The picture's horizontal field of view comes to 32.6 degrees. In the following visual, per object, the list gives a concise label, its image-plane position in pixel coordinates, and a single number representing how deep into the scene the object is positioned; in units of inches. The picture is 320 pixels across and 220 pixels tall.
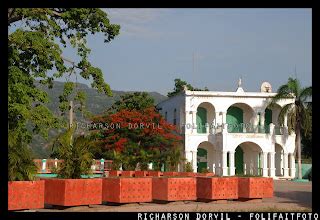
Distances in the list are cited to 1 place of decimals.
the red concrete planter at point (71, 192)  487.5
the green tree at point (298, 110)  1397.6
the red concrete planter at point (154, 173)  939.0
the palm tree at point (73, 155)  509.7
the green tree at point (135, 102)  1583.4
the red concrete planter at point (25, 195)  456.8
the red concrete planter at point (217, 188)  575.8
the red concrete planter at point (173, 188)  554.9
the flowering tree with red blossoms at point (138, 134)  1358.3
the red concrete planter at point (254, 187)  594.2
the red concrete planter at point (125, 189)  525.0
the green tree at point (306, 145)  1587.1
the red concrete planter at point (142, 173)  931.8
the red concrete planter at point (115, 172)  957.6
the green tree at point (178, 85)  1982.0
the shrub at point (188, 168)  1077.1
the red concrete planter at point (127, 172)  896.8
